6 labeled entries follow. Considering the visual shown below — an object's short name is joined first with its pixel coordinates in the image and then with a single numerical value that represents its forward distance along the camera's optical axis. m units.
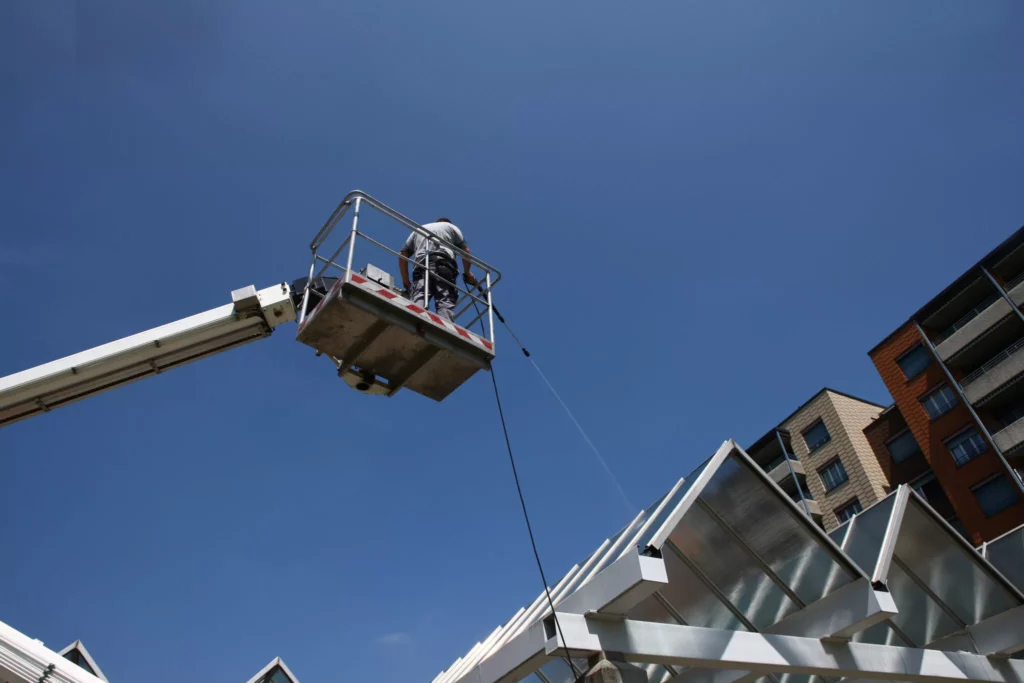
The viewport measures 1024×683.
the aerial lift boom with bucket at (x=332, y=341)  7.04
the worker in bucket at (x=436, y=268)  7.92
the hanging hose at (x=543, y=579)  6.28
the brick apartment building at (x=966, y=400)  30.95
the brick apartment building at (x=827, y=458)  38.94
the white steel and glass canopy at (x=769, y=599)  6.70
